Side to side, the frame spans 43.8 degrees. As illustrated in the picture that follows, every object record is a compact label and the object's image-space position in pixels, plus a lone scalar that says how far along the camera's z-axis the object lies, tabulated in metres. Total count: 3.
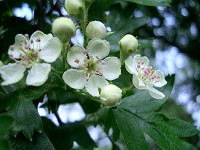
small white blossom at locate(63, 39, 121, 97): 0.07
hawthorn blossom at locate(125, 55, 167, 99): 0.07
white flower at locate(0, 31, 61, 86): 0.06
